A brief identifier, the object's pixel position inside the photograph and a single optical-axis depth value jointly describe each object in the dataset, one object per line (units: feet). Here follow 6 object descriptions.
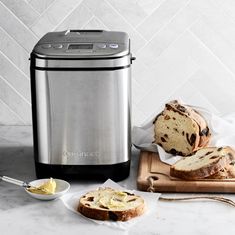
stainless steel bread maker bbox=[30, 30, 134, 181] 8.01
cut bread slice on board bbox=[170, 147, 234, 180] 8.12
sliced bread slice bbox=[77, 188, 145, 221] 7.51
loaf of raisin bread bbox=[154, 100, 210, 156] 8.59
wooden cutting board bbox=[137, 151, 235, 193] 8.02
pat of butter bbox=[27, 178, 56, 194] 7.91
